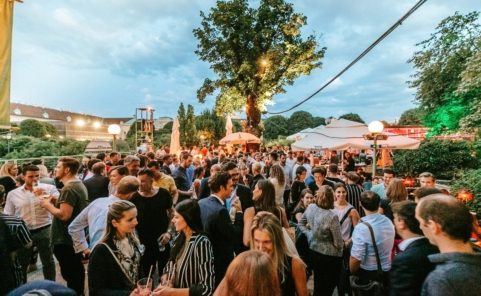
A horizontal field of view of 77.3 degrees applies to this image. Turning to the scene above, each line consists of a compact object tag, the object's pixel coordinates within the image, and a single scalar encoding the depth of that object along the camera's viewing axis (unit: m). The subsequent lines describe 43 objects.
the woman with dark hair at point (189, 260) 2.28
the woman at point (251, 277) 1.44
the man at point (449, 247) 1.60
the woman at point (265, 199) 3.84
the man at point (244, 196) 3.93
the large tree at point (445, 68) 15.03
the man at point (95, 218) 3.30
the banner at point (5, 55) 4.38
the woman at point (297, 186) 6.54
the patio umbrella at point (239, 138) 15.41
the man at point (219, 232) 3.05
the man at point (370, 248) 3.12
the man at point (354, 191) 5.07
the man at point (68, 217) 3.75
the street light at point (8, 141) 23.64
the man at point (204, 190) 4.93
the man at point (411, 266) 2.04
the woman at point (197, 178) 6.50
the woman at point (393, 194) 4.26
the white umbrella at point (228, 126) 23.36
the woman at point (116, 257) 2.16
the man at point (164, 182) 5.30
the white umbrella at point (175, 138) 17.45
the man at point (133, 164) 5.60
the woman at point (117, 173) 4.37
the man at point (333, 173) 6.18
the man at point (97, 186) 4.84
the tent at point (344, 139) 8.79
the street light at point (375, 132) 7.16
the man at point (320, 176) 5.81
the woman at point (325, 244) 3.60
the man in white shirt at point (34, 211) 4.30
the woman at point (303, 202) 4.78
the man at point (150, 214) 4.04
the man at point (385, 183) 5.73
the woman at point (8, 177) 5.02
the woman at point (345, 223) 4.06
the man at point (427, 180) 4.98
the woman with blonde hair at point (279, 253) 2.31
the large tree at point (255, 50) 20.73
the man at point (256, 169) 6.66
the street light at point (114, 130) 8.96
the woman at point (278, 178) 5.79
